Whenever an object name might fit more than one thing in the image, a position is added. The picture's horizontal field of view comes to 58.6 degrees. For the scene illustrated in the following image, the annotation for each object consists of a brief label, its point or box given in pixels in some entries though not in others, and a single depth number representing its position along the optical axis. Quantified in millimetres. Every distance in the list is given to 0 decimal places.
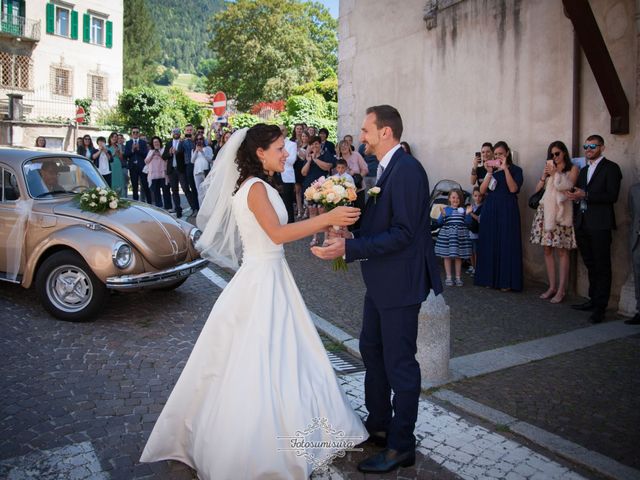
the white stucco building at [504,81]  7367
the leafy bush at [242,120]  28891
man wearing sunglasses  6916
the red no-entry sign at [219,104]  14312
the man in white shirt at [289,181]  12656
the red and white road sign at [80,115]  22938
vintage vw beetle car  6430
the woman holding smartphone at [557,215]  7590
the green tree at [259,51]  50438
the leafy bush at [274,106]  34938
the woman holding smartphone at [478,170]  9352
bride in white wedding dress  3195
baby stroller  9789
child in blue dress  8562
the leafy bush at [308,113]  28672
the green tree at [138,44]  57156
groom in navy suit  3309
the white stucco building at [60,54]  36250
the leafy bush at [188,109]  39844
